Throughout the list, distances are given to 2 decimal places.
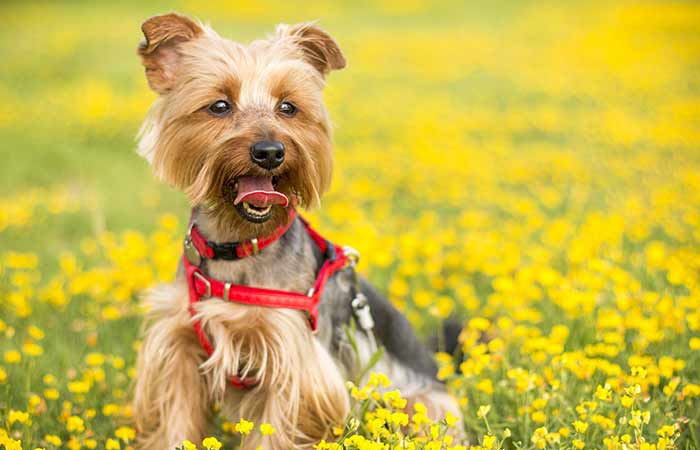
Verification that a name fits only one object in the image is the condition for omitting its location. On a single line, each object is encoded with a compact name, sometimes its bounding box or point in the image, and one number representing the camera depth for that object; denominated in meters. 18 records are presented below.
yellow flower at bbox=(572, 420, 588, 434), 2.95
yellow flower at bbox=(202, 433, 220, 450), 2.64
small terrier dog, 3.24
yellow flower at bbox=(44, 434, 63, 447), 3.30
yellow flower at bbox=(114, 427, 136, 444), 3.27
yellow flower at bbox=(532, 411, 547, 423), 3.31
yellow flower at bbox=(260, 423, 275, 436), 2.87
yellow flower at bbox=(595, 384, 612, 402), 3.02
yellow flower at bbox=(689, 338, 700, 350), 3.84
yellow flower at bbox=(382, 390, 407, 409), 3.08
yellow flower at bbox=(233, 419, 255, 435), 2.73
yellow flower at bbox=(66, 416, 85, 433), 3.26
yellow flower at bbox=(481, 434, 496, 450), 2.83
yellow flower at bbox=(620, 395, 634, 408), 2.96
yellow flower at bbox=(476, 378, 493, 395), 3.66
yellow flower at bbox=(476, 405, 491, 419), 3.03
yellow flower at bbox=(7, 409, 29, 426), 3.19
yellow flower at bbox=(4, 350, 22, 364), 3.88
